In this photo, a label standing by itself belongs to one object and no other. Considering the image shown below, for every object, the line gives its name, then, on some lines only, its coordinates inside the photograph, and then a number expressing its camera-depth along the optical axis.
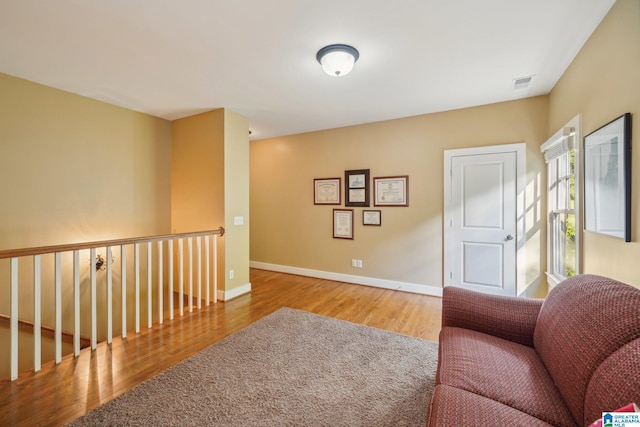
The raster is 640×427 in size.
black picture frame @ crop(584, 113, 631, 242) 1.55
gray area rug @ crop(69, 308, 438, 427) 1.57
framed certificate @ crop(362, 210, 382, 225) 4.16
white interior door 3.31
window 2.31
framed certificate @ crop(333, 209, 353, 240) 4.40
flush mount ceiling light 2.18
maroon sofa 0.91
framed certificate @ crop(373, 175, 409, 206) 3.93
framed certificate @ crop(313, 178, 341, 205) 4.48
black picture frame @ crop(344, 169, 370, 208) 4.24
